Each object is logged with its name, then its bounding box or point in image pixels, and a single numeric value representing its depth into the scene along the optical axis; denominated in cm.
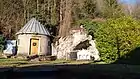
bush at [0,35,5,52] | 1590
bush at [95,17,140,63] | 943
